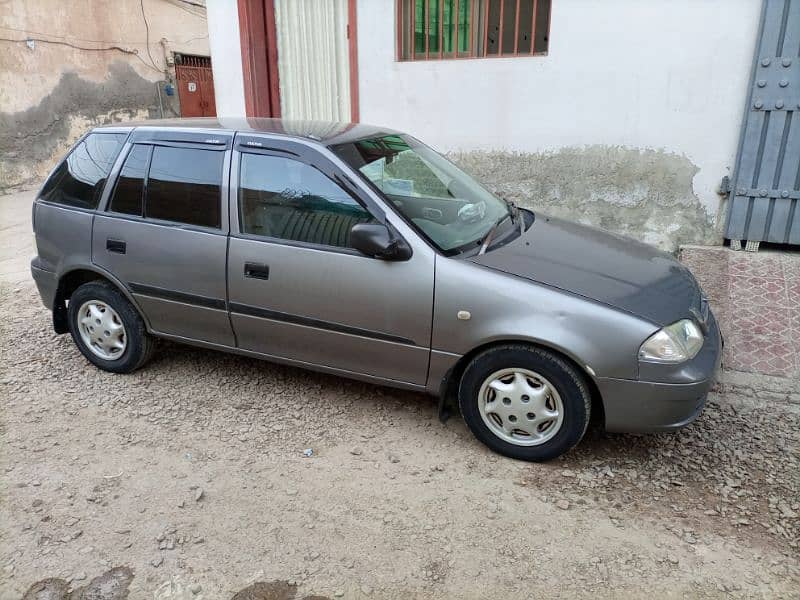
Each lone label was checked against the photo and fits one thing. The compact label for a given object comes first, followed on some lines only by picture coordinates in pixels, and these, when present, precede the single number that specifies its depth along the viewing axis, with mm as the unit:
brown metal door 14883
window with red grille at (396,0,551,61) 6285
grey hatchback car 3035
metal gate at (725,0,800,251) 5371
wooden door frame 7289
